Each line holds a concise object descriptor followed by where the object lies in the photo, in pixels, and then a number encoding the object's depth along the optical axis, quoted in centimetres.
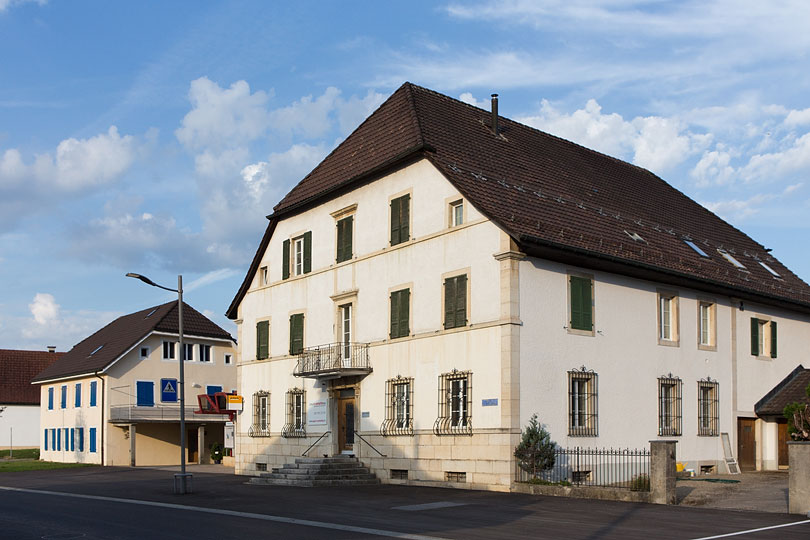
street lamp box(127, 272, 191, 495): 2452
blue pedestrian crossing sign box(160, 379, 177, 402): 5009
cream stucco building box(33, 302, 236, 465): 4738
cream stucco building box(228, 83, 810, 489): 2456
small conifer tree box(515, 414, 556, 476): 2311
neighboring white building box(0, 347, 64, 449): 6303
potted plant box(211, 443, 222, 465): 4725
